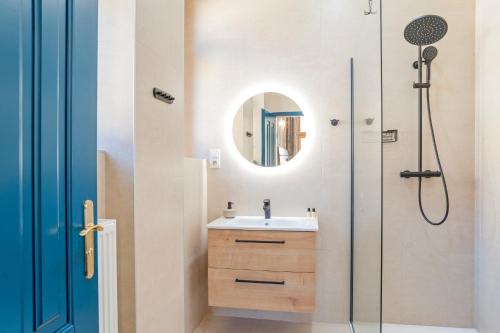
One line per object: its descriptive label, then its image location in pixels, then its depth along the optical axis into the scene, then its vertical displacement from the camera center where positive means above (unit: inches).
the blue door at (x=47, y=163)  22.9 +0.0
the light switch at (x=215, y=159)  95.1 +1.6
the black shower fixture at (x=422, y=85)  74.3 +22.4
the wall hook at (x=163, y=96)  58.4 +14.5
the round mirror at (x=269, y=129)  92.0 +11.4
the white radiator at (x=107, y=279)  43.4 -18.0
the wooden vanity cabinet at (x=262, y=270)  74.0 -27.9
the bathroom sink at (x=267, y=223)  75.4 -17.0
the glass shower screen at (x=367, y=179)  56.9 -3.5
